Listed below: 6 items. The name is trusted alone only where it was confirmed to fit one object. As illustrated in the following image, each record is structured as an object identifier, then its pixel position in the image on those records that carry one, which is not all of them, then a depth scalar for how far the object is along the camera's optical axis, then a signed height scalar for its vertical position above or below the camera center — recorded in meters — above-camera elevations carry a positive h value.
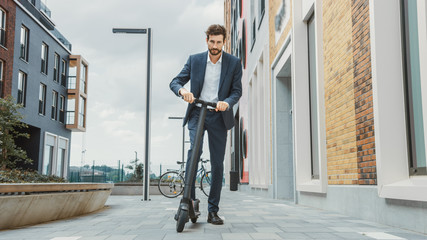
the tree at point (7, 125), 17.75 +1.93
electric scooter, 4.04 +0.07
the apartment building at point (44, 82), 25.58 +6.34
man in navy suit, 4.42 +0.84
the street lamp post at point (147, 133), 11.06 +1.04
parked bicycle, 12.78 -0.24
